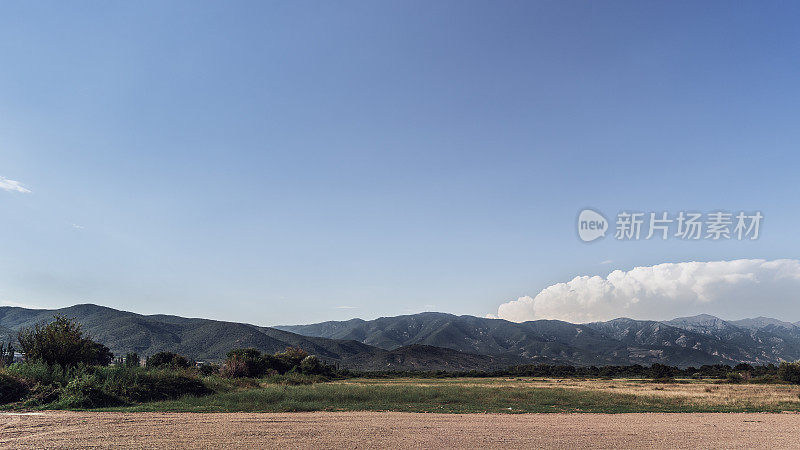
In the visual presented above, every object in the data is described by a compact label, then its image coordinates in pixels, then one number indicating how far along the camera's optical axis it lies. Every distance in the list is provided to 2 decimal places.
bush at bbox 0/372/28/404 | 24.98
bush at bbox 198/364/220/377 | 59.51
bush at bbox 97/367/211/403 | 27.36
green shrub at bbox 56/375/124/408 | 24.33
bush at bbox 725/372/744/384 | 73.00
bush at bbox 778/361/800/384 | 67.56
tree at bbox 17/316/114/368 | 31.78
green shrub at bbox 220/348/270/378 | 57.97
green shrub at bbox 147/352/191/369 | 69.62
